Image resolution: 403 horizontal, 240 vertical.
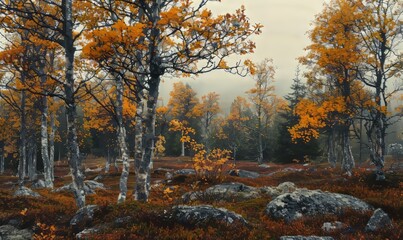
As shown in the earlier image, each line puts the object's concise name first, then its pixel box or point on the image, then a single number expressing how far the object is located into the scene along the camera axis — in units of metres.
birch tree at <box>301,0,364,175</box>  17.59
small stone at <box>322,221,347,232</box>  7.98
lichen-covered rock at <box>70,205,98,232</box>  8.26
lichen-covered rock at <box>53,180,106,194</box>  20.34
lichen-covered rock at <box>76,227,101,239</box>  7.29
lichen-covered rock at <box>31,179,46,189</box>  25.97
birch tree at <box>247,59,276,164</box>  46.75
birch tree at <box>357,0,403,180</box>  16.19
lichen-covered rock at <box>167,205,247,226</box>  7.80
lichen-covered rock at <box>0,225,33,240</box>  8.12
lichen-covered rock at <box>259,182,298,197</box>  15.88
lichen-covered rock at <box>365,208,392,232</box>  7.71
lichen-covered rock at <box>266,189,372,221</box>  10.06
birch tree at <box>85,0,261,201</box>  7.40
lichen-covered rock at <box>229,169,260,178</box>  30.39
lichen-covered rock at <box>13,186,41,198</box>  16.00
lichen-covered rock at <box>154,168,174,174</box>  35.18
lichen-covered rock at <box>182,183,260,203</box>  14.09
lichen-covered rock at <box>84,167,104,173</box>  49.49
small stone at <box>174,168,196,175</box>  33.08
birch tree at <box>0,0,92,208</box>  9.87
